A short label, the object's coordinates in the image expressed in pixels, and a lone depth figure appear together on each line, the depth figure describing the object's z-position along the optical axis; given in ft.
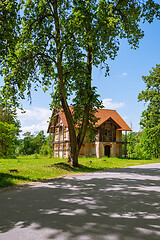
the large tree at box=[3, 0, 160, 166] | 43.06
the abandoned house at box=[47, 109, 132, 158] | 121.70
